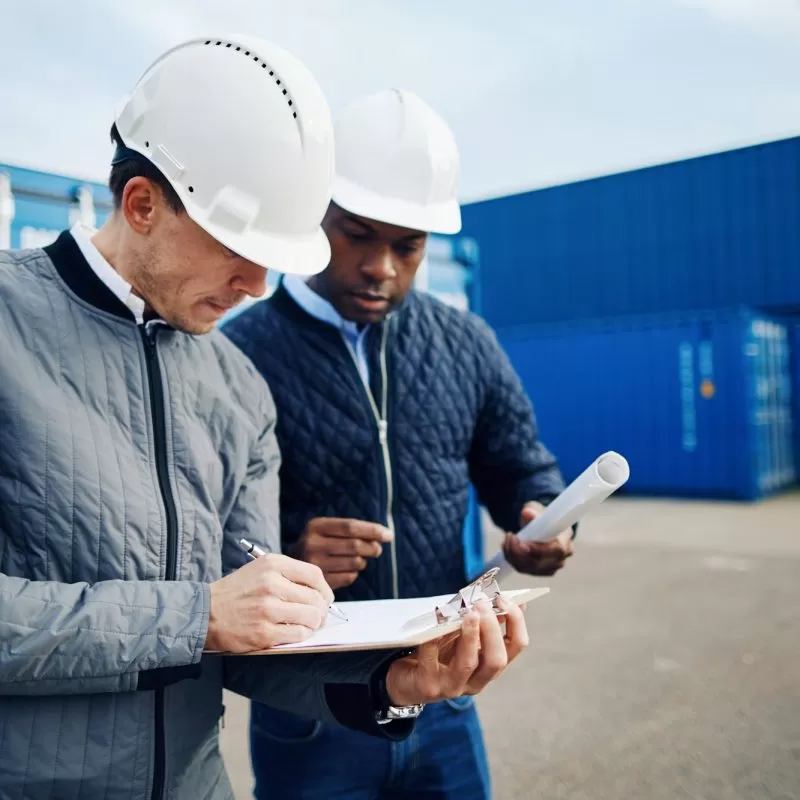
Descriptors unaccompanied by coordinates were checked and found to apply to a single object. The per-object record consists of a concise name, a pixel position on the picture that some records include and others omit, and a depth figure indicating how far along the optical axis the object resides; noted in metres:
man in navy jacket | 1.86
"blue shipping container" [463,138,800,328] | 14.89
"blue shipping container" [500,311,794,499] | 12.26
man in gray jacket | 1.19
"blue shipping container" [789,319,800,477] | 13.71
